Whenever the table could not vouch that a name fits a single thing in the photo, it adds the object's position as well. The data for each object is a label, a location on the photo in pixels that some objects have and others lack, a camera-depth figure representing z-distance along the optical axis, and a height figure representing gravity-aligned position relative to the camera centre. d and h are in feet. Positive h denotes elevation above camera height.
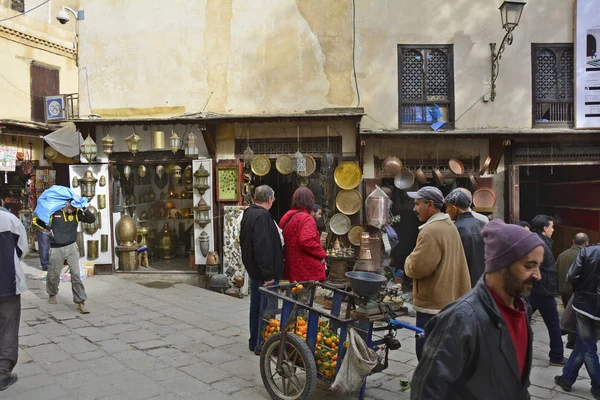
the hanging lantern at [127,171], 32.14 +1.19
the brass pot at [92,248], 32.07 -4.16
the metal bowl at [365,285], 12.72 -2.80
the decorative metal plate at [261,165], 30.17 +1.38
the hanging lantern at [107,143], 31.37 +3.09
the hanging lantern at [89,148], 31.09 +2.74
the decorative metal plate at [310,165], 29.25 +1.29
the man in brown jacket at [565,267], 21.27 -4.02
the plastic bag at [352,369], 12.00 -4.84
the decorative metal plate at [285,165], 29.81 +1.34
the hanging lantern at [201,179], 30.42 +0.52
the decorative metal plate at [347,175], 29.19 +0.61
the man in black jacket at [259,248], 16.94 -2.32
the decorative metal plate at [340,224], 29.43 -2.52
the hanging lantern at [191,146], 30.30 +2.71
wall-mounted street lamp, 25.59 +9.47
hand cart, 12.49 -4.41
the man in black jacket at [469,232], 14.07 -1.51
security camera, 39.27 +14.88
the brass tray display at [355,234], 29.27 -3.16
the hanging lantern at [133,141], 30.80 +3.14
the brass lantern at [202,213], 30.78 -1.76
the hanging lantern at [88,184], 31.50 +0.31
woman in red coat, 16.70 -2.11
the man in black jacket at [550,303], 17.44 -4.71
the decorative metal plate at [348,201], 29.32 -1.06
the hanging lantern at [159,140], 31.27 +3.24
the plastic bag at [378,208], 28.37 -1.48
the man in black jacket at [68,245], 22.50 -2.80
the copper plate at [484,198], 28.14 -0.95
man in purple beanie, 6.05 -2.07
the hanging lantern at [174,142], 30.45 +3.01
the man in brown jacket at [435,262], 12.40 -2.15
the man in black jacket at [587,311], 14.35 -4.10
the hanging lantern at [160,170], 32.35 +1.24
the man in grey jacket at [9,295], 14.67 -3.39
